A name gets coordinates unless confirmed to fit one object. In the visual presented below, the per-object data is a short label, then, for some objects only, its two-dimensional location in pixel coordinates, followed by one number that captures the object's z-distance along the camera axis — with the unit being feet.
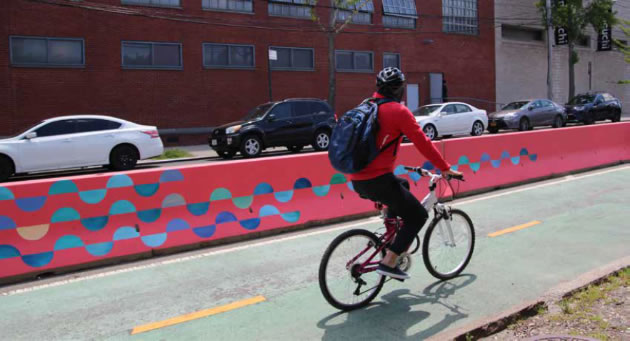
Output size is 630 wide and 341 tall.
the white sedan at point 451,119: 66.03
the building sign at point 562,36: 113.22
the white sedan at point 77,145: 42.93
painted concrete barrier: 18.02
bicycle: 13.91
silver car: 74.90
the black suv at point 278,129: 54.08
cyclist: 13.26
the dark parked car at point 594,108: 87.40
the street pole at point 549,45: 103.46
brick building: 66.64
